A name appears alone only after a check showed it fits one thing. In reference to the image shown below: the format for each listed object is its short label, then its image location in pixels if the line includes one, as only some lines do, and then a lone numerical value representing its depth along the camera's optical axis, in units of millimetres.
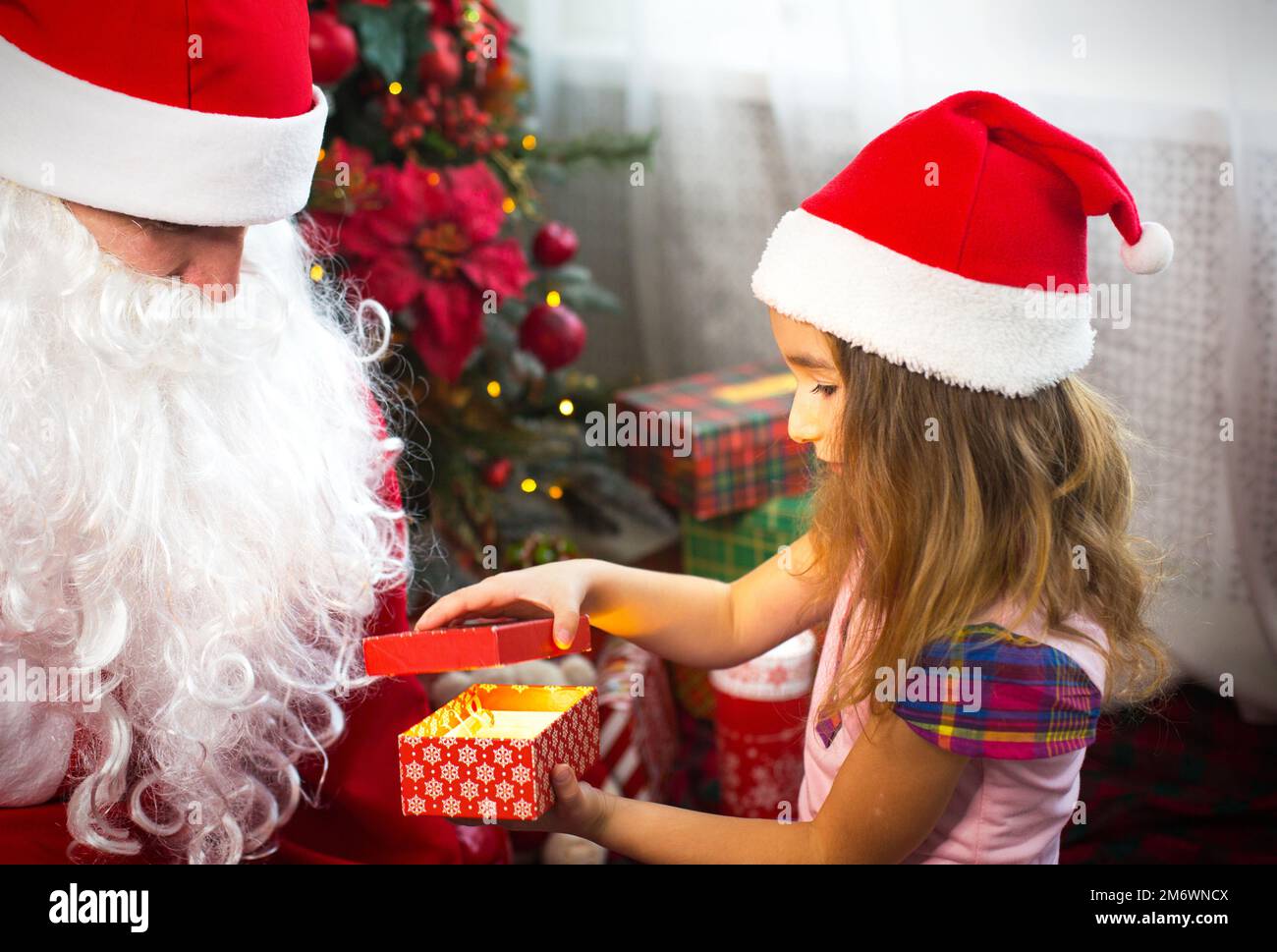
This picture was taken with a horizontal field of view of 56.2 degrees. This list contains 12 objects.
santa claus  915
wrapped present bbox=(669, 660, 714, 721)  1960
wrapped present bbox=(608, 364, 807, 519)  1893
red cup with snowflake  1584
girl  887
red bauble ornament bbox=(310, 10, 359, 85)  1486
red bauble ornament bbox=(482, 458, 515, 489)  1796
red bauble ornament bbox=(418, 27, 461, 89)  1655
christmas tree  1557
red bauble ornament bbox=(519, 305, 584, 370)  1756
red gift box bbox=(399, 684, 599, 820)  875
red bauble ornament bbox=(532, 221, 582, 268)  1837
